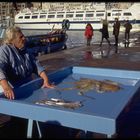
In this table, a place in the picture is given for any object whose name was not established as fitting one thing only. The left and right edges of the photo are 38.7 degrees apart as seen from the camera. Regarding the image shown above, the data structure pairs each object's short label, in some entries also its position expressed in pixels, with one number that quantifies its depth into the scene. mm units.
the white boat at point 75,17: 28793
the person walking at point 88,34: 12484
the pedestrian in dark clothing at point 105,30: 12341
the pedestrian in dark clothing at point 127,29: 13134
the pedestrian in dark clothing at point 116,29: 11614
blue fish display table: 1645
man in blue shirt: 2353
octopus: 2330
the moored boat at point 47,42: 9053
